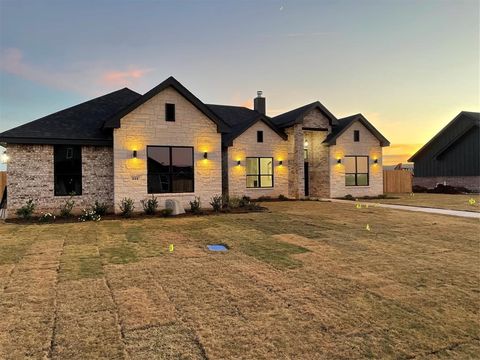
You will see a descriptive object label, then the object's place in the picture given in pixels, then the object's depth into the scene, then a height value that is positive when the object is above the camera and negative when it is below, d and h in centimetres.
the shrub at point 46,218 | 1235 -152
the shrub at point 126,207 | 1323 -119
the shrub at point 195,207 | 1416 -130
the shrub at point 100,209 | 1333 -125
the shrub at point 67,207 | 1301 -118
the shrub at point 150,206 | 1384 -119
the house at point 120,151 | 1366 +144
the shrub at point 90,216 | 1254 -150
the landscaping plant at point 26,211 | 1244 -121
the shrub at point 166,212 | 1351 -146
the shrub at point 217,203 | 1471 -118
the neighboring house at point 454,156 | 2783 +207
